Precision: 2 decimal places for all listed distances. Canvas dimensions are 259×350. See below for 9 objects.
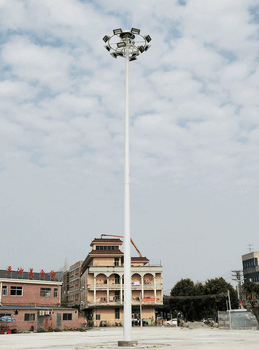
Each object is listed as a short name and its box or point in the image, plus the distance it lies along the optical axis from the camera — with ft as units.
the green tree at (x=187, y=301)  265.34
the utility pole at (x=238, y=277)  276.64
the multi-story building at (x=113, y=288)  239.91
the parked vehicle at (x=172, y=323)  225.74
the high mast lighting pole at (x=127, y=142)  63.00
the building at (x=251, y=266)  314.76
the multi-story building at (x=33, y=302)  159.74
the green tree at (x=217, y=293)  252.21
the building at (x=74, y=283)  322.53
